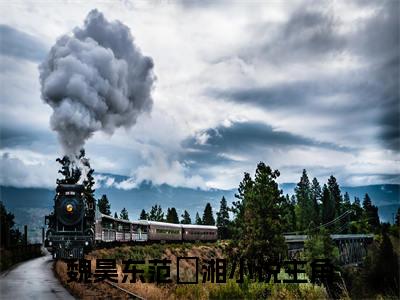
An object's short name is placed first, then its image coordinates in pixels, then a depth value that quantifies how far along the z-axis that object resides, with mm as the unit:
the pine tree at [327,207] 111688
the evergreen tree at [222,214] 140375
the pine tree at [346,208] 114281
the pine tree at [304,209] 105750
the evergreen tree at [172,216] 126750
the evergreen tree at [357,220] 110188
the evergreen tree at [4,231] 46406
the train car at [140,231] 54000
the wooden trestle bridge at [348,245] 79744
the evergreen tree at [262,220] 36781
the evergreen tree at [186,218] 152875
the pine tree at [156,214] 139875
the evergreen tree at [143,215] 148338
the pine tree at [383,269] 48750
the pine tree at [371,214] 112538
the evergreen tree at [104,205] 113938
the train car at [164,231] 58250
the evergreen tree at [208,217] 135750
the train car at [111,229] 37347
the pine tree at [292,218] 102950
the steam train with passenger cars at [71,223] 27062
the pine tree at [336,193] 121688
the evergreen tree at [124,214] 152375
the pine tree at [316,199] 108081
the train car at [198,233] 67188
